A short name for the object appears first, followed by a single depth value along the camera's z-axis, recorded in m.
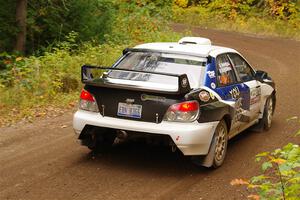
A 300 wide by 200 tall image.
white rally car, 10.29
